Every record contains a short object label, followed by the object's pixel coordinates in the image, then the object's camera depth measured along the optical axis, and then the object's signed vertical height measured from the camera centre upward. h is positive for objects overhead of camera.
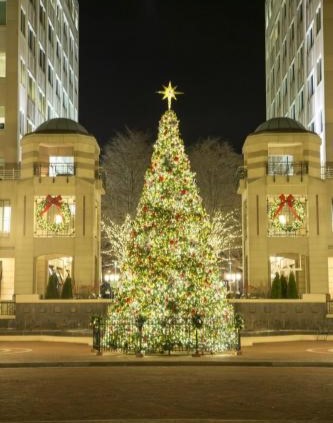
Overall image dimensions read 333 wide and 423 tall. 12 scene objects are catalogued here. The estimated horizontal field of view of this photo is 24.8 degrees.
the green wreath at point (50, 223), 45.53 +5.64
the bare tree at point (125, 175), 61.44 +11.49
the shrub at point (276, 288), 39.34 +1.34
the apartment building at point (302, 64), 52.12 +20.23
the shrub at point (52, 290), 39.22 +1.24
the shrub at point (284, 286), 39.41 +1.45
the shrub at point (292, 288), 39.00 +1.33
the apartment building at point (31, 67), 53.12 +19.74
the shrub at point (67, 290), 39.72 +1.25
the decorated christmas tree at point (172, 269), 25.22 +1.50
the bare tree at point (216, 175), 62.16 +11.59
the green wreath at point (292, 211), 44.94 +5.96
